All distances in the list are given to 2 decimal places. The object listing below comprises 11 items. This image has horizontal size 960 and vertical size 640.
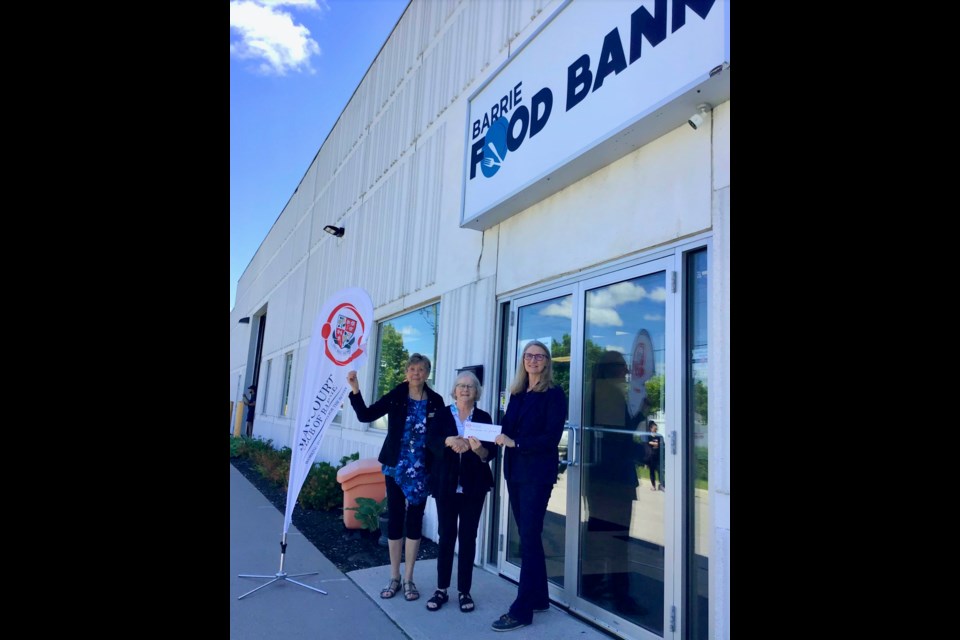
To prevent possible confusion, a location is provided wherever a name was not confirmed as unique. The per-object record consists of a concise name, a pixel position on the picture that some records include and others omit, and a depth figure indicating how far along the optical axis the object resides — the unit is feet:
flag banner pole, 15.38
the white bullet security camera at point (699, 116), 10.75
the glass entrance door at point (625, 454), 11.43
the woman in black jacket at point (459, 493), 12.88
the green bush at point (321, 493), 24.82
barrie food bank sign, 10.41
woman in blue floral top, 13.58
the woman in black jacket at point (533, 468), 11.94
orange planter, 21.21
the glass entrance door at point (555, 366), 13.92
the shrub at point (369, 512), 19.83
